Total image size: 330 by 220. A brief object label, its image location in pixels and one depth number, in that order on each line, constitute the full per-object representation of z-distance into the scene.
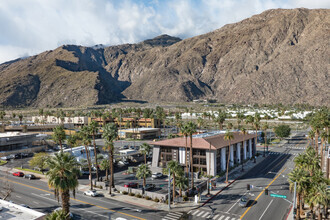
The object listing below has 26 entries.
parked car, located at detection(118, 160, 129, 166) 76.19
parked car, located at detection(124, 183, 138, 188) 54.75
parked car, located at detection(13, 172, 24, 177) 64.12
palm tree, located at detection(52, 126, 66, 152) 63.64
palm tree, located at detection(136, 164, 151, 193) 51.12
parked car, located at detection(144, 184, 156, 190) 54.78
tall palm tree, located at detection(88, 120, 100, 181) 57.96
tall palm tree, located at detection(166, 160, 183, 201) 46.16
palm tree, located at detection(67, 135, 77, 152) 70.50
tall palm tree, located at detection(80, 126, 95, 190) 58.83
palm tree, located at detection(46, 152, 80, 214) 29.83
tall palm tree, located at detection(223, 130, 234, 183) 60.03
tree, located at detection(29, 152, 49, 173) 65.81
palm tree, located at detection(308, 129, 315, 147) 75.61
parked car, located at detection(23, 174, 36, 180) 61.72
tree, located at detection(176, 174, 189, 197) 46.75
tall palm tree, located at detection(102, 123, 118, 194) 53.41
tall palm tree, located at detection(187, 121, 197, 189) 52.62
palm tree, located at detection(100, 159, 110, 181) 58.16
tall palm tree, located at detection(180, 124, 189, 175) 52.72
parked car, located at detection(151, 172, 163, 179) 63.56
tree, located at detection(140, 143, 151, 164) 72.46
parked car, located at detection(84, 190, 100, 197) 50.59
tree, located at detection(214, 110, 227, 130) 109.31
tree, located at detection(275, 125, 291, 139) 121.12
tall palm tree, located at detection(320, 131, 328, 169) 66.31
